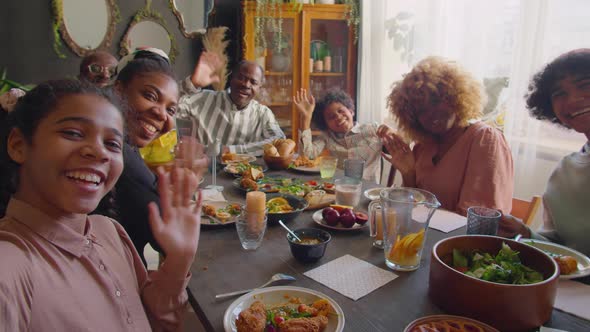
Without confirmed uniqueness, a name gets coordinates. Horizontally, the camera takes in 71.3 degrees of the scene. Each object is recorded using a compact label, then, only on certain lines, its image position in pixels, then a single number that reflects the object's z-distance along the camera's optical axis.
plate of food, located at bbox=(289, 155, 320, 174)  2.37
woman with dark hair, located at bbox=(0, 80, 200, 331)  0.75
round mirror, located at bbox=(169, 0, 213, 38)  4.00
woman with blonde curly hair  1.85
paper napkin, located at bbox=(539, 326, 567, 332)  0.86
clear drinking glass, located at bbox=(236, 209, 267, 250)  1.29
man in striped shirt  3.50
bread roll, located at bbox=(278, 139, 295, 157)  2.46
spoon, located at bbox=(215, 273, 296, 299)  1.04
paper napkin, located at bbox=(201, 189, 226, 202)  1.82
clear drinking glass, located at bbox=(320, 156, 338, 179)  2.23
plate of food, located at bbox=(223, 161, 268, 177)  2.29
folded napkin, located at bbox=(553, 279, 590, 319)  0.94
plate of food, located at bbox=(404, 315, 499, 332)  0.84
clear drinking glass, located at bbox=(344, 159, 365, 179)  2.12
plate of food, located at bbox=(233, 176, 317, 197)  1.95
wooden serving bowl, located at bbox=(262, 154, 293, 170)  2.42
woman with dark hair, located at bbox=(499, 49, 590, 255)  1.49
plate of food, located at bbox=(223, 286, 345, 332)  0.86
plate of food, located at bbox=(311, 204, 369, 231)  1.46
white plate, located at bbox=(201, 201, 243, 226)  1.48
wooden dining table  0.93
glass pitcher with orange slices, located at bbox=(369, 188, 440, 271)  1.17
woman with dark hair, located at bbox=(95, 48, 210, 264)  1.43
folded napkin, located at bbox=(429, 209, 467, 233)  1.49
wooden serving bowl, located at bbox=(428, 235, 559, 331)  0.86
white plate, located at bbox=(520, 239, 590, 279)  1.08
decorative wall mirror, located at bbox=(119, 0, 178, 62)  3.82
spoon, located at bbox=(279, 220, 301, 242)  1.27
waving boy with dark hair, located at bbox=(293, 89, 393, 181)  3.03
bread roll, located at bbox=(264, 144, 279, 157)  2.44
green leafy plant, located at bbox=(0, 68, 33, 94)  3.19
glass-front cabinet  4.14
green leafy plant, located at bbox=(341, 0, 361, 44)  4.12
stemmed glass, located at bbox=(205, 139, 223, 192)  2.00
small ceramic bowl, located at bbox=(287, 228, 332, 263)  1.19
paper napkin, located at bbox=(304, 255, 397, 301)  1.06
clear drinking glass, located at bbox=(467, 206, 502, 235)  1.31
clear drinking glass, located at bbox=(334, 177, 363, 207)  1.71
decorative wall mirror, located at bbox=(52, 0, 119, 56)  3.53
